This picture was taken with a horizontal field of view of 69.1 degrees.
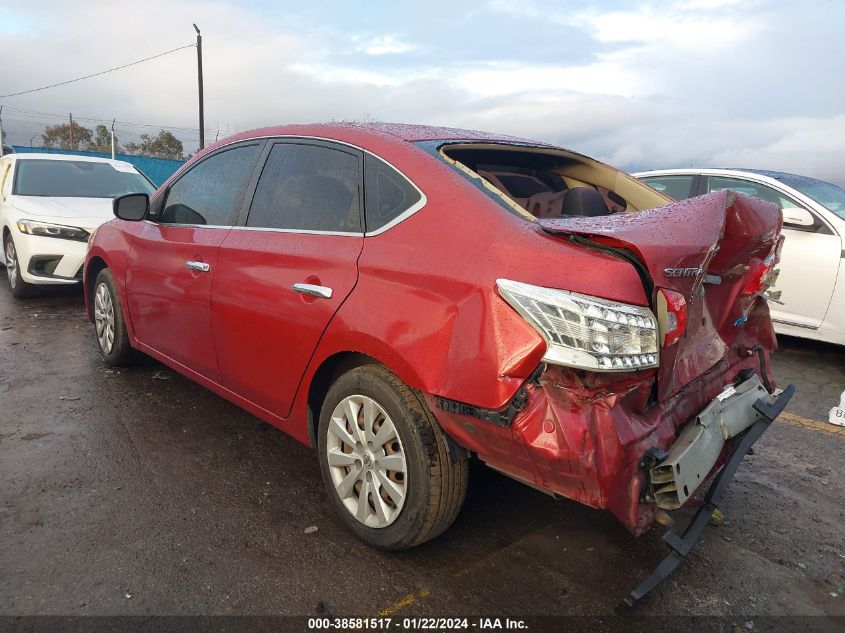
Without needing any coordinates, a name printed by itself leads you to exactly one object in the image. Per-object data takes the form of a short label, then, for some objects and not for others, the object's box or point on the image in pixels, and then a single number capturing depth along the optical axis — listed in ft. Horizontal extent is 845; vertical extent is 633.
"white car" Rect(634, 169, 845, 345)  17.22
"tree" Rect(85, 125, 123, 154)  126.66
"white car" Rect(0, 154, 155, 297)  21.20
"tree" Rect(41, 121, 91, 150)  126.90
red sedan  6.29
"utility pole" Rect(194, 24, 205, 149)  83.63
